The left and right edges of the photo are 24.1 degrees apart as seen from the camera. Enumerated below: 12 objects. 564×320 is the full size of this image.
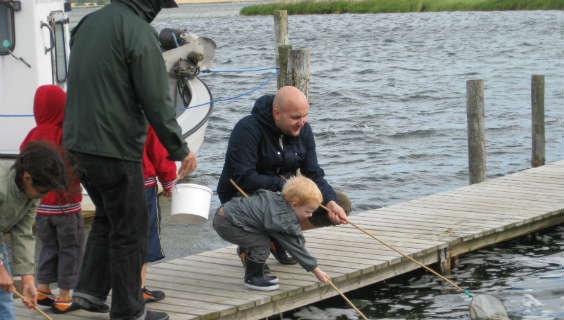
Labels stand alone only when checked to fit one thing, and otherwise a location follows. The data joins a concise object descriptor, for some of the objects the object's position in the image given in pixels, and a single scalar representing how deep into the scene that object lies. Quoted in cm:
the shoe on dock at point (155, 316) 706
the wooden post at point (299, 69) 1448
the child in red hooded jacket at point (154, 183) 776
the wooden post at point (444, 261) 1007
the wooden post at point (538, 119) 1676
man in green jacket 618
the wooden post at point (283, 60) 1664
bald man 799
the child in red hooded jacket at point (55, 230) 760
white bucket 749
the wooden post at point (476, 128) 1437
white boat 1367
